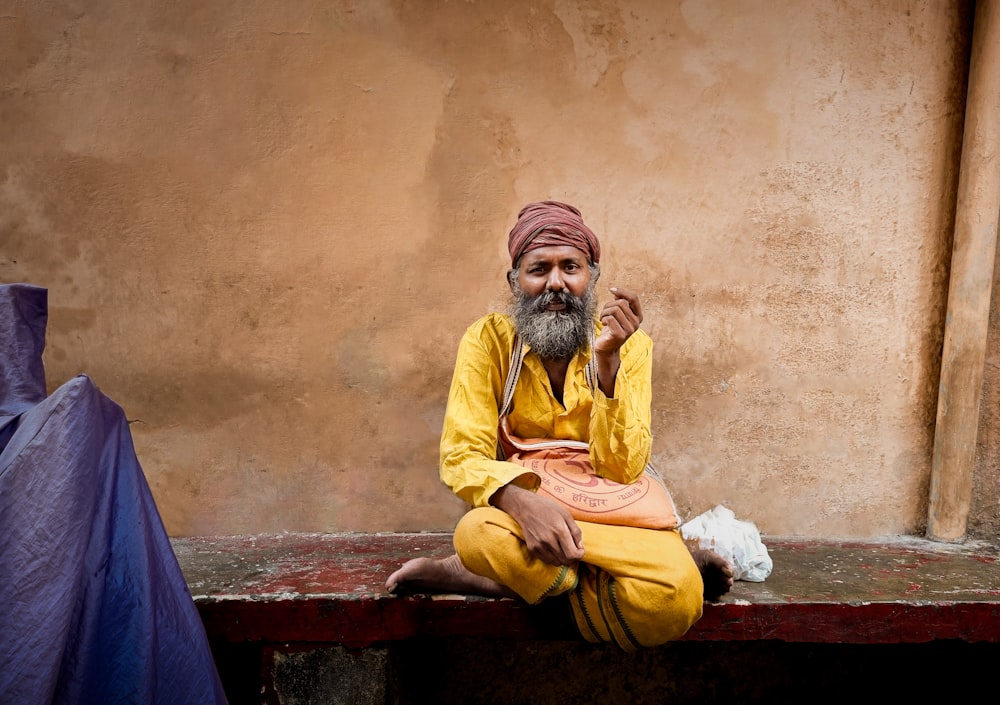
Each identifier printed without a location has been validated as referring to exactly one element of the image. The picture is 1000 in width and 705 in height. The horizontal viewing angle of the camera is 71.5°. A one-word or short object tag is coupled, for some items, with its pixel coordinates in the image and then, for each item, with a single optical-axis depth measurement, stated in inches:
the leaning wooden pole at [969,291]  108.7
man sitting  68.7
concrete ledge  80.0
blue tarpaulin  51.7
